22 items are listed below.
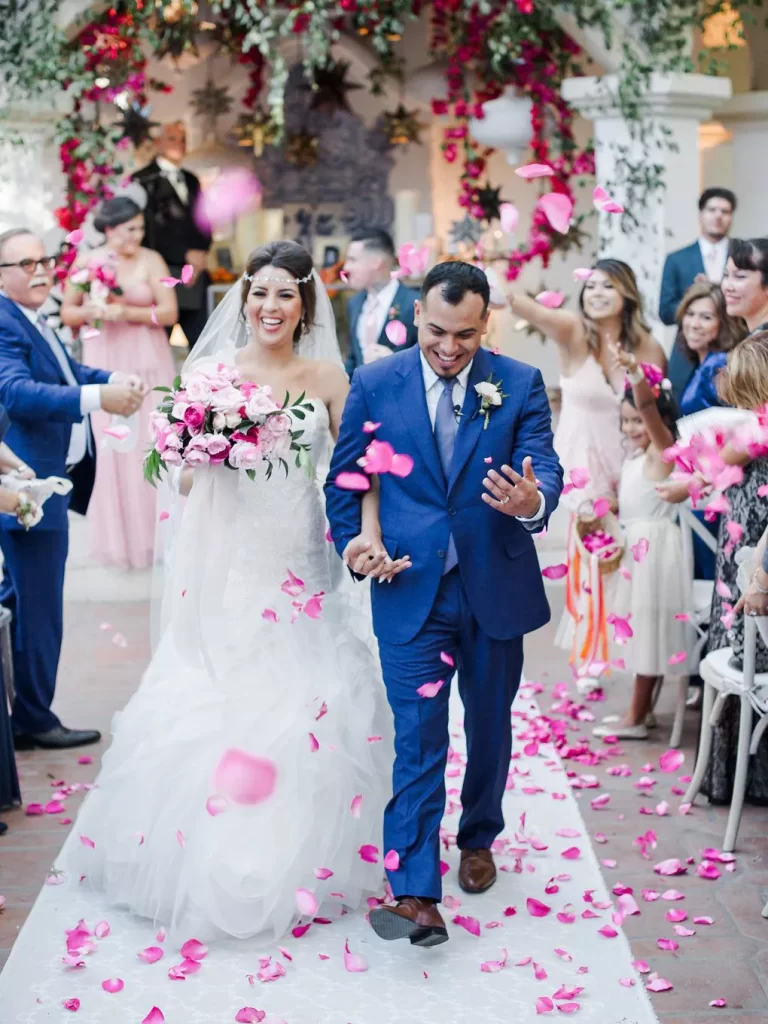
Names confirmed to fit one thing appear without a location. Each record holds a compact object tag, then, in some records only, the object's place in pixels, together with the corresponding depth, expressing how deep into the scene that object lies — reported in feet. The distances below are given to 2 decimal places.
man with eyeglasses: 17.58
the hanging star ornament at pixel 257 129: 35.47
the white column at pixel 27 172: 27.50
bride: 13.11
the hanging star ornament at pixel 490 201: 35.15
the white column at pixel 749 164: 33.01
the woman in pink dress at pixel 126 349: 27.07
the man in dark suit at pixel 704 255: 25.58
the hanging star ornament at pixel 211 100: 35.76
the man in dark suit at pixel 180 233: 32.01
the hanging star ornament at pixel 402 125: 36.11
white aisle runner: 11.72
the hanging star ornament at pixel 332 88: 35.68
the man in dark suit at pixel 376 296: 24.44
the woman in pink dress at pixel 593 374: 20.11
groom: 12.51
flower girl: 18.13
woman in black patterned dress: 13.91
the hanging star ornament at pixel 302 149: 36.40
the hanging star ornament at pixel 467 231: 35.58
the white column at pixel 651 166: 27.68
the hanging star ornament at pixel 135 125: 32.68
